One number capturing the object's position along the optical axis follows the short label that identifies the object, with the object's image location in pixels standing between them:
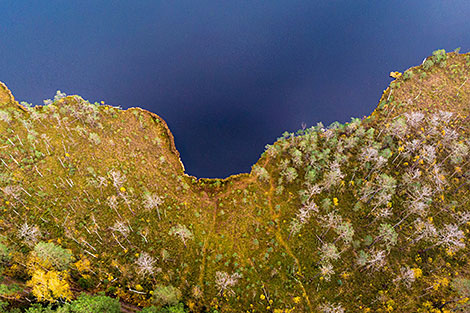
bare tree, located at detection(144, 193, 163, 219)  72.19
